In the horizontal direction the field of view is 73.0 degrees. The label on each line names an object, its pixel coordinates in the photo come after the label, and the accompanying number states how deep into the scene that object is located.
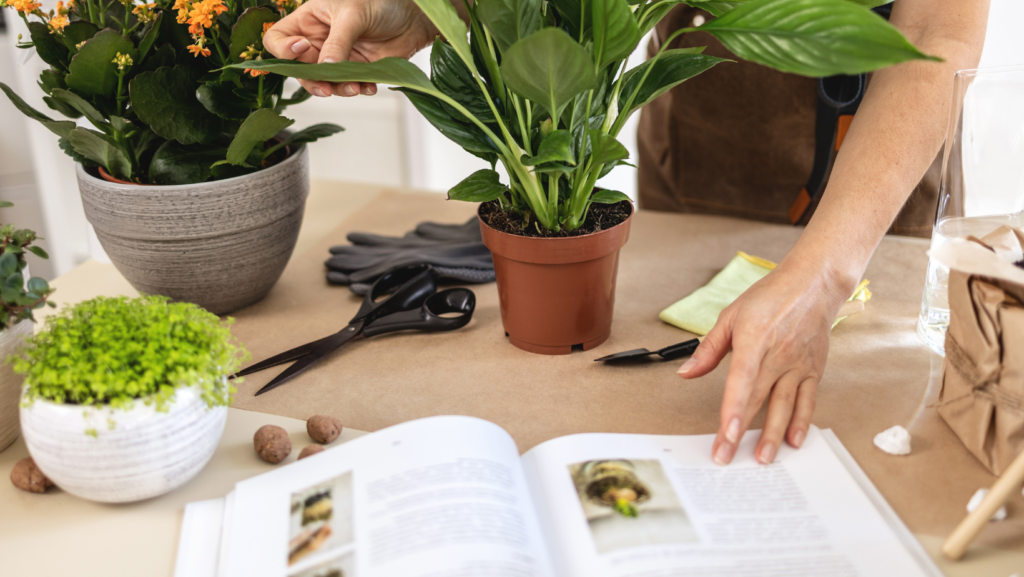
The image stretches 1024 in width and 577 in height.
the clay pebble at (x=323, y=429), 0.64
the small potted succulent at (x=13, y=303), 0.59
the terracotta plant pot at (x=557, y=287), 0.73
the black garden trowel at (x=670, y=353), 0.76
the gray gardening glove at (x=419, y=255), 0.96
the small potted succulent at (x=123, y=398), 0.52
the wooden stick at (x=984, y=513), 0.49
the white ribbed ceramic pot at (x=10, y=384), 0.61
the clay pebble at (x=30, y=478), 0.60
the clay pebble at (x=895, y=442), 0.61
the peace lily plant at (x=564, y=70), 0.52
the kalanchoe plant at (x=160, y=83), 0.72
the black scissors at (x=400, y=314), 0.79
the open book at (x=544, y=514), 0.49
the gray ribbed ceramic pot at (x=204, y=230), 0.79
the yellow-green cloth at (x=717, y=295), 0.84
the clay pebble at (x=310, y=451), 0.62
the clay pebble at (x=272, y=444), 0.62
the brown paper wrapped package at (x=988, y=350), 0.54
